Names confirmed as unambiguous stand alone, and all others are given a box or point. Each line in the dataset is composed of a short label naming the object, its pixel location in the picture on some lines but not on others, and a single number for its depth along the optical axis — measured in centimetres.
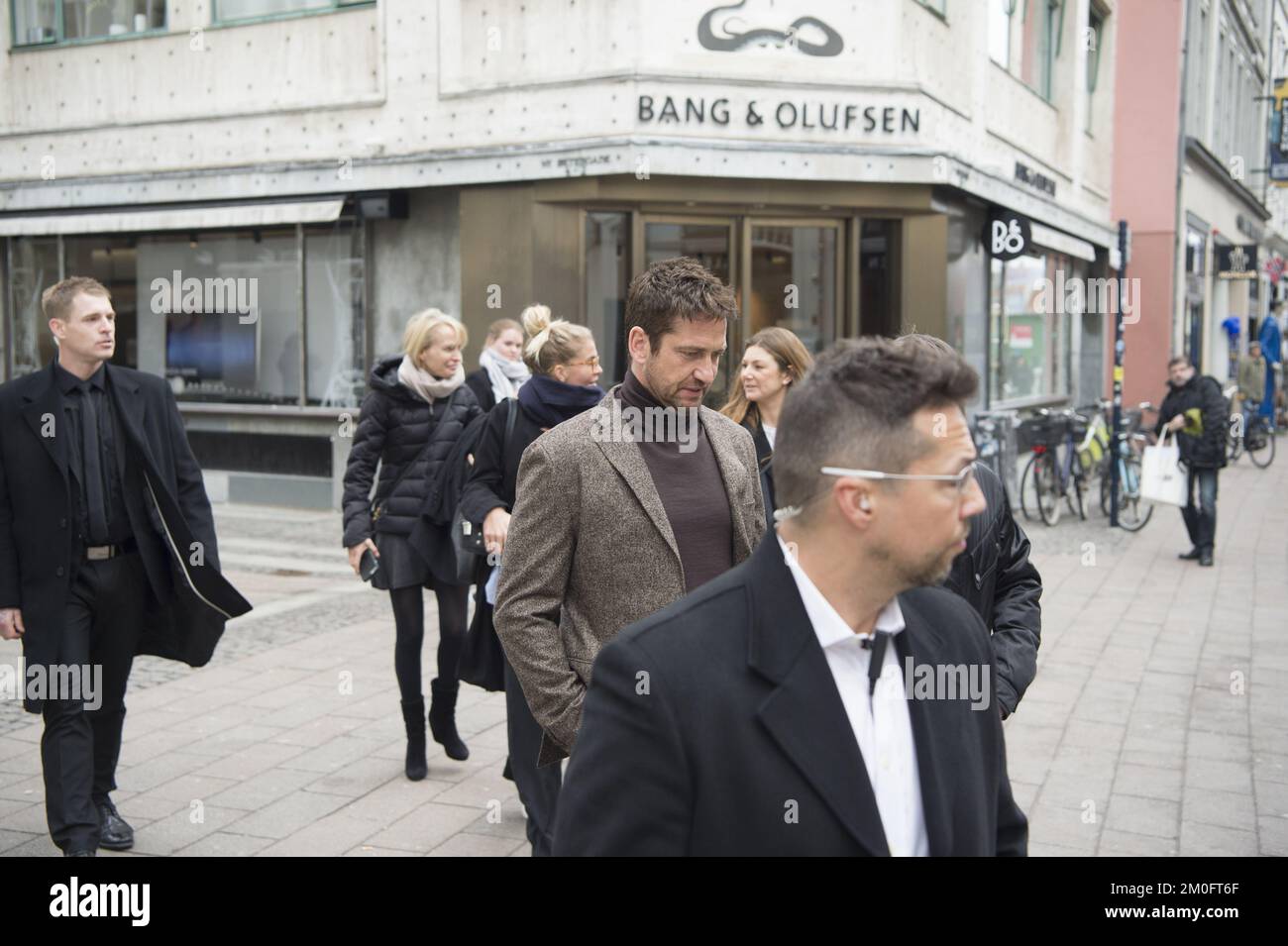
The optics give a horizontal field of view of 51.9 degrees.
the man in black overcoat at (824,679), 172
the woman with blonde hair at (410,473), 575
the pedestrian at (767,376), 517
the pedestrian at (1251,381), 2538
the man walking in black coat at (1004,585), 340
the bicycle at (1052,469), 1409
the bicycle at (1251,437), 2267
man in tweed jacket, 323
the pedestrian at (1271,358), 2862
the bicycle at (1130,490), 1415
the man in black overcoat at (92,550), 454
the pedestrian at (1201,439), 1184
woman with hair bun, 456
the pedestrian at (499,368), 734
